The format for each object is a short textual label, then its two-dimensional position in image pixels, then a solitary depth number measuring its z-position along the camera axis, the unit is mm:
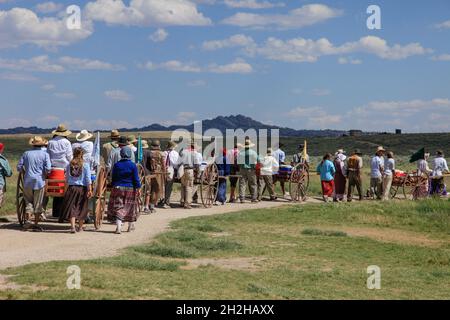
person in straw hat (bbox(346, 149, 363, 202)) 22312
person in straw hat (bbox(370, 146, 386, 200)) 22984
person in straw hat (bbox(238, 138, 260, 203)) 20797
